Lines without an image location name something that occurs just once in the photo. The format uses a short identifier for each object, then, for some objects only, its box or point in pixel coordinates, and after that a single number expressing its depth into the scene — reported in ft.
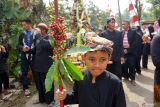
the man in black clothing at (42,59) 11.96
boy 5.18
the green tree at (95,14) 62.99
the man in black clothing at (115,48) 13.04
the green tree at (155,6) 76.03
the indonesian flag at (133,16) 18.64
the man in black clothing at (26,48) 13.48
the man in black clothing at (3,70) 13.93
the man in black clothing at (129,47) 16.00
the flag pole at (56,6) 5.18
